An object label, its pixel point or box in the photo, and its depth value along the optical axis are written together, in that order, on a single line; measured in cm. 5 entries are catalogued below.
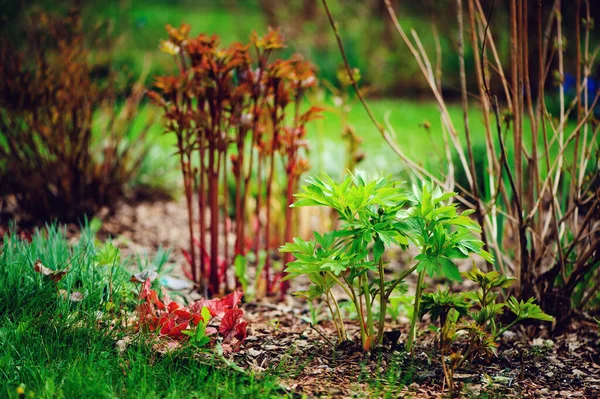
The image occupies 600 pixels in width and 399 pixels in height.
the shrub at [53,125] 680
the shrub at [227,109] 470
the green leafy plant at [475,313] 374
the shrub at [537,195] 430
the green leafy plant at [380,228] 353
